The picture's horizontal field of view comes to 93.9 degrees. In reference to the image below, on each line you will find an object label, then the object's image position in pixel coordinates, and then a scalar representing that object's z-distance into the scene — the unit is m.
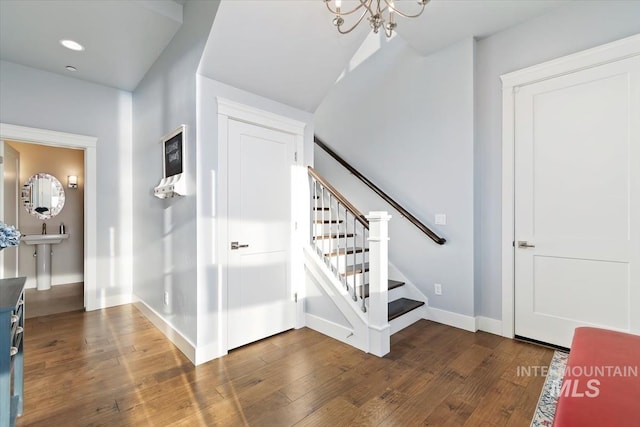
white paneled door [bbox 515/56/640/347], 2.32
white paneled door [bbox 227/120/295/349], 2.63
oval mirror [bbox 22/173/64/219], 4.70
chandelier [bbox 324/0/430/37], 1.62
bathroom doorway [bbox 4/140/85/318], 4.64
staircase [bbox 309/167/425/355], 2.50
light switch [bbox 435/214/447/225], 3.24
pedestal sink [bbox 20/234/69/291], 4.61
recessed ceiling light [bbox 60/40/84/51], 2.95
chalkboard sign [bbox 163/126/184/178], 2.62
